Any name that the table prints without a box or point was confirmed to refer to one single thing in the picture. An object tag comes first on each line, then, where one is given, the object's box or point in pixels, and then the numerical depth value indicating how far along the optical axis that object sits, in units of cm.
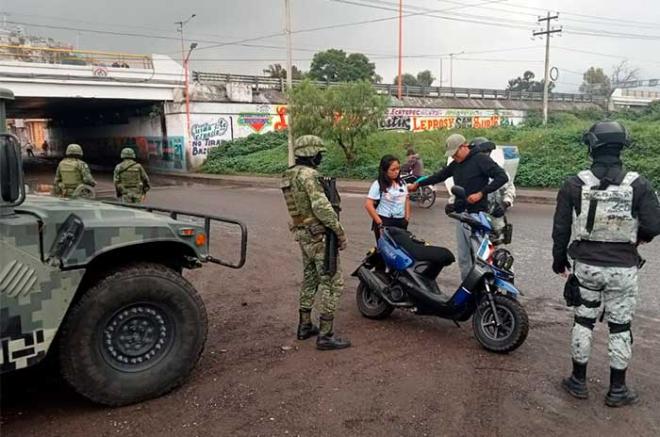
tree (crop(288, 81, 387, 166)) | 2131
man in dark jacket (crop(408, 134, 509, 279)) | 551
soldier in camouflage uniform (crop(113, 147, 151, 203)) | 977
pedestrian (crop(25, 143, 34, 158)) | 4671
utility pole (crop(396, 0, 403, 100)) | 3500
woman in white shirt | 566
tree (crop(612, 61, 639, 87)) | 7612
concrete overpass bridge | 2572
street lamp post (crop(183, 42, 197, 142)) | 2861
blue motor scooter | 444
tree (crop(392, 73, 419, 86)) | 7724
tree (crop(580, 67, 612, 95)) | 7769
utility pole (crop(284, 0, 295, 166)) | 2278
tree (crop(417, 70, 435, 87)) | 8176
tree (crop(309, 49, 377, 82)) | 6731
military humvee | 313
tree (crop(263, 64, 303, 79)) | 5871
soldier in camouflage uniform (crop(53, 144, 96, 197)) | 898
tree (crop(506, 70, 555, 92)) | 8219
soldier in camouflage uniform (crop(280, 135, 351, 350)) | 452
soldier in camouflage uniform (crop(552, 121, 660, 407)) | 358
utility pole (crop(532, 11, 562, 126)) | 3844
